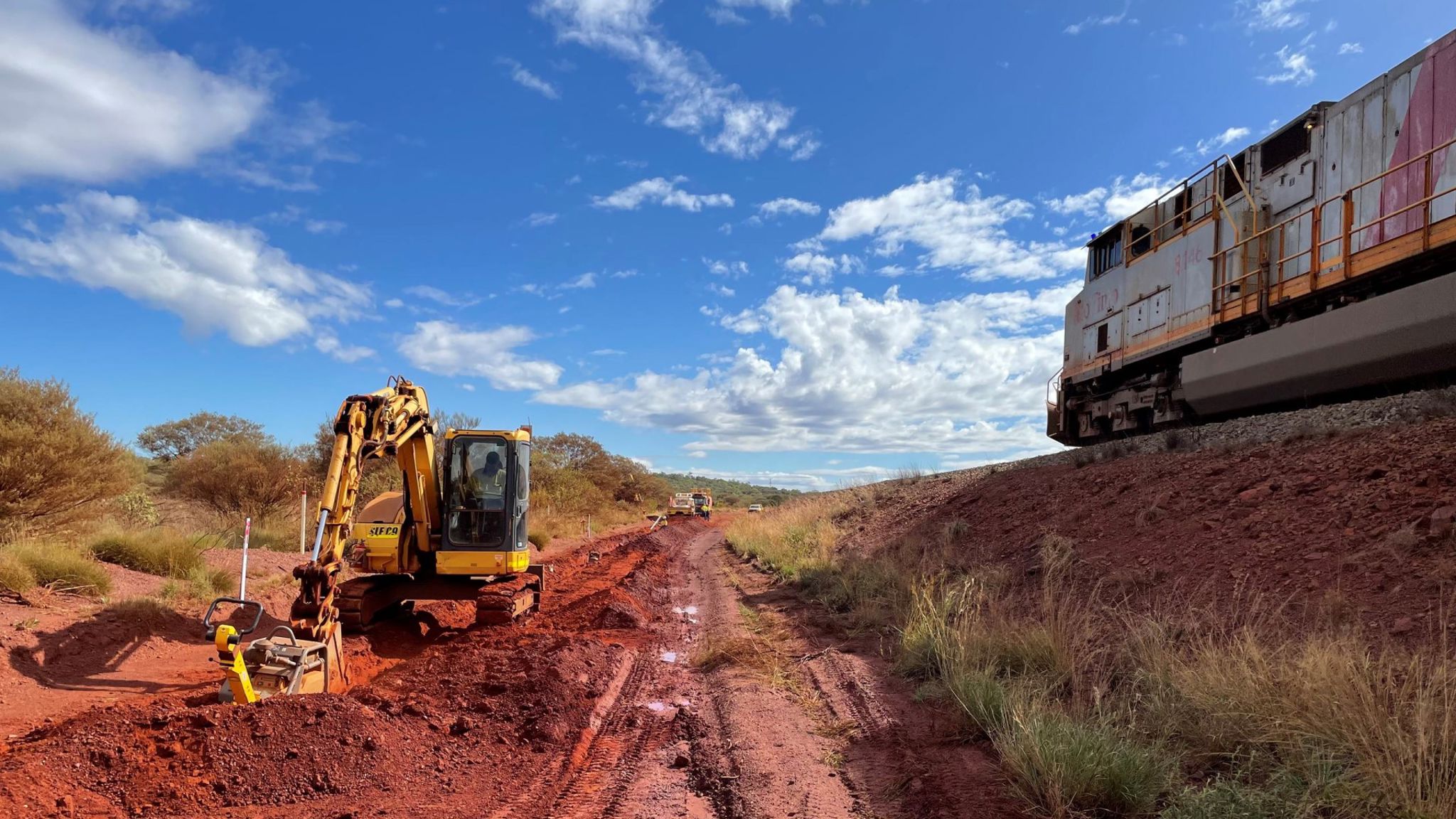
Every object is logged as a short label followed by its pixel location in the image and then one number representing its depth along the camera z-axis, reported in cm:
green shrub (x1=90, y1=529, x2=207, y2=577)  1159
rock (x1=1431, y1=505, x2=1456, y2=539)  609
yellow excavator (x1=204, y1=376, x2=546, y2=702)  941
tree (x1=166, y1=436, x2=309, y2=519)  2067
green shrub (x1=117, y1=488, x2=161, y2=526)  1486
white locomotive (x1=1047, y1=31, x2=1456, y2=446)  883
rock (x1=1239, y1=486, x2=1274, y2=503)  827
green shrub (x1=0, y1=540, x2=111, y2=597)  934
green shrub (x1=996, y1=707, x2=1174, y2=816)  418
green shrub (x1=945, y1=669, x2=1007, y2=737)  565
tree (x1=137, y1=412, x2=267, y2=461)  3731
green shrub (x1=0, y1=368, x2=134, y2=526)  1165
